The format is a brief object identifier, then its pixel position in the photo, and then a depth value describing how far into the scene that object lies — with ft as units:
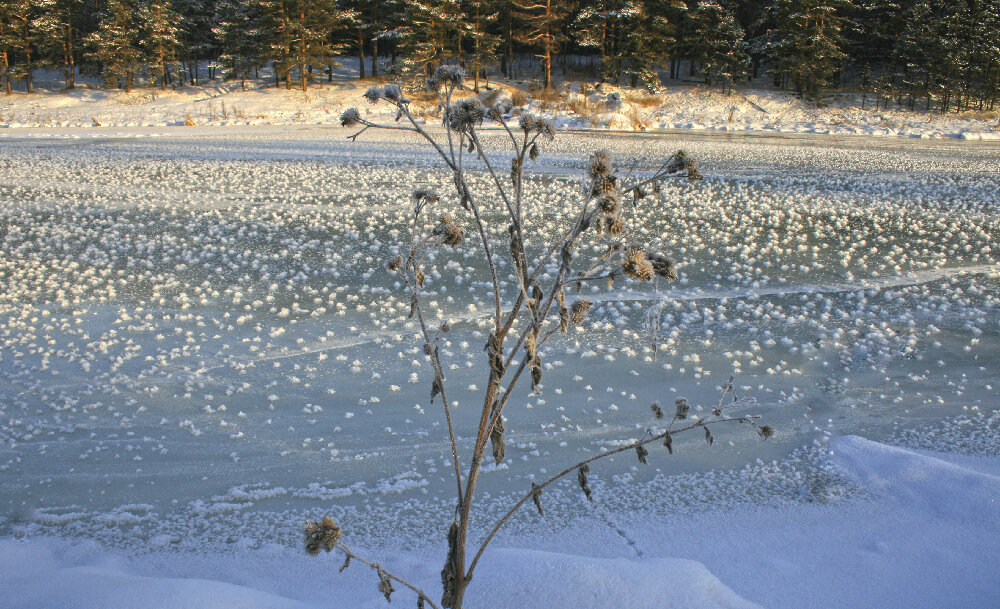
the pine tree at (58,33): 131.13
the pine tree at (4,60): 124.98
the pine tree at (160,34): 129.39
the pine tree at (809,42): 112.98
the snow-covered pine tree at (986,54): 104.83
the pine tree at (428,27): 115.65
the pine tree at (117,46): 126.41
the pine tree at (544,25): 119.49
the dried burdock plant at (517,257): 5.32
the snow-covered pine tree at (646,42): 120.47
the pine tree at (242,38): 129.80
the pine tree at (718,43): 120.57
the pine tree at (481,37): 123.24
